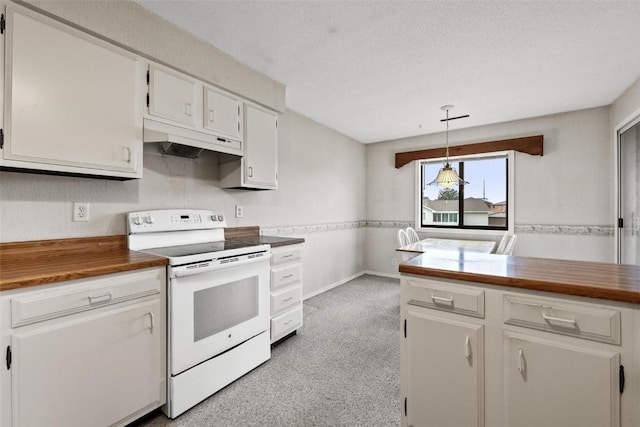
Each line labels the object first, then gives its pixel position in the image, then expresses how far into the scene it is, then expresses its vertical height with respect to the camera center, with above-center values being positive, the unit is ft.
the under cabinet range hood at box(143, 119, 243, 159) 6.15 +1.80
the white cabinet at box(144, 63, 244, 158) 6.22 +2.50
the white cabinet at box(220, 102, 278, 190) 8.30 +1.78
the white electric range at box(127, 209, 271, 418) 5.52 -1.91
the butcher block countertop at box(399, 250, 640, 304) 3.37 -0.83
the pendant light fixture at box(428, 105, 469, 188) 10.82 +1.43
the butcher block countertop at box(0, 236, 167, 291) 4.04 -0.81
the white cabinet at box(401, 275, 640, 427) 3.31 -1.91
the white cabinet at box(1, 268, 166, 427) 3.91 -2.25
